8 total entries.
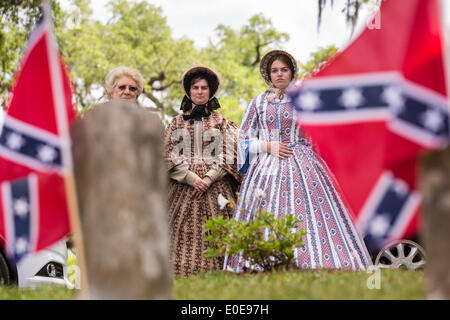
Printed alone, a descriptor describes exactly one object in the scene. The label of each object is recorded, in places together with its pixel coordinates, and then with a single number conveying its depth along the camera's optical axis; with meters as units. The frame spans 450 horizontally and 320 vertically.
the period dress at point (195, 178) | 15.50
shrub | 12.64
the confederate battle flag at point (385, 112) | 7.25
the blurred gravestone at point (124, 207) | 6.83
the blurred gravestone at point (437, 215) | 6.49
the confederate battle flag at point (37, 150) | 8.20
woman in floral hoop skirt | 14.08
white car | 13.29
